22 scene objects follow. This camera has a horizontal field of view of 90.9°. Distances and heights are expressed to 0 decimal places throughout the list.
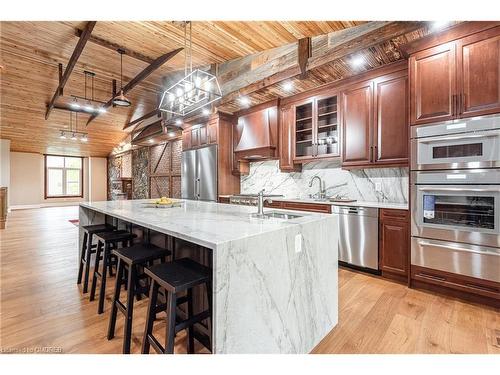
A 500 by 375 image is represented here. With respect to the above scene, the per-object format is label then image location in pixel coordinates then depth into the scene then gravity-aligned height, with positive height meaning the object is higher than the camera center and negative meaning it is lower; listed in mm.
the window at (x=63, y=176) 11461 +550
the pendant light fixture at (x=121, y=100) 4320 +1539
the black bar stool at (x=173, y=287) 1327 -560
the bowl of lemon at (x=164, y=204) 2793 -191
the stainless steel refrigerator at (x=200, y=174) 5152 +293
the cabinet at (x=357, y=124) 3246 +848
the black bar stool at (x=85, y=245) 2668 -681
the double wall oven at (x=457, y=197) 2223 -110
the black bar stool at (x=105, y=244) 2236 -585
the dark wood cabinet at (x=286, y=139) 4168 +822
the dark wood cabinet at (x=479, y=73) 2205 +1050
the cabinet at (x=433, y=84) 2441 +1053
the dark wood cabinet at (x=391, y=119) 2945 +826
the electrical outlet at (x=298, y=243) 1596 -368
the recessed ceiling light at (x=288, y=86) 3655 +1538
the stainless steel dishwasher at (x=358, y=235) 3014 -627
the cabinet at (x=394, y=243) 2773 -662
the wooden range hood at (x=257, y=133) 4355 +1005
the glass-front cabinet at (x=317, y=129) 3756 +922
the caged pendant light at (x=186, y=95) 2424 +976
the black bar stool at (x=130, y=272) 1693 -642
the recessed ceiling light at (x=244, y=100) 4288 +1553
